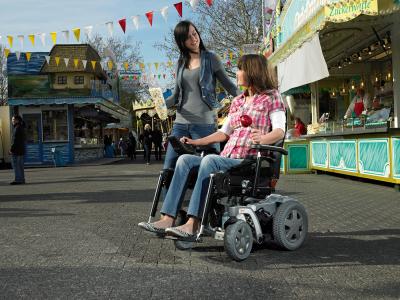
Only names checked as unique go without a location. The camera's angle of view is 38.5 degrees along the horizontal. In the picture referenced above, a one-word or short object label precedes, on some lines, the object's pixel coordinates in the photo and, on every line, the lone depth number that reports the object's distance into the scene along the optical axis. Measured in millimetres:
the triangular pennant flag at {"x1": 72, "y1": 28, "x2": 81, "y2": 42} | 17953
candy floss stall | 9703
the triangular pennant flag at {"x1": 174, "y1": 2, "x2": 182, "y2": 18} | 16422
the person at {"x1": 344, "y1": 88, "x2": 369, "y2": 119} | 13291
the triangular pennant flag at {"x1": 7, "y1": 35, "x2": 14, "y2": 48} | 19266
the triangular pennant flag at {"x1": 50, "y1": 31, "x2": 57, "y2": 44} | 18478
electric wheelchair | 4207
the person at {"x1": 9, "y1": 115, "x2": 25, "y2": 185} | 14266
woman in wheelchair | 4305
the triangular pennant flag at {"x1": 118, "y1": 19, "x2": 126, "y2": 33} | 17484
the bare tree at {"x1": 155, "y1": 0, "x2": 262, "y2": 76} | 33500
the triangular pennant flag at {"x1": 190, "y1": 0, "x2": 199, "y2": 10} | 15662
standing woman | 5164
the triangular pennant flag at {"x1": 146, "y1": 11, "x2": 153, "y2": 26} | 17188
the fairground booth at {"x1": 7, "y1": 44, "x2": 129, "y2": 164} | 28422
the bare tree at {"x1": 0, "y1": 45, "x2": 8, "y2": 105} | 53612
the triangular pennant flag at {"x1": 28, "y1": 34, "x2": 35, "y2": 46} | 19128
